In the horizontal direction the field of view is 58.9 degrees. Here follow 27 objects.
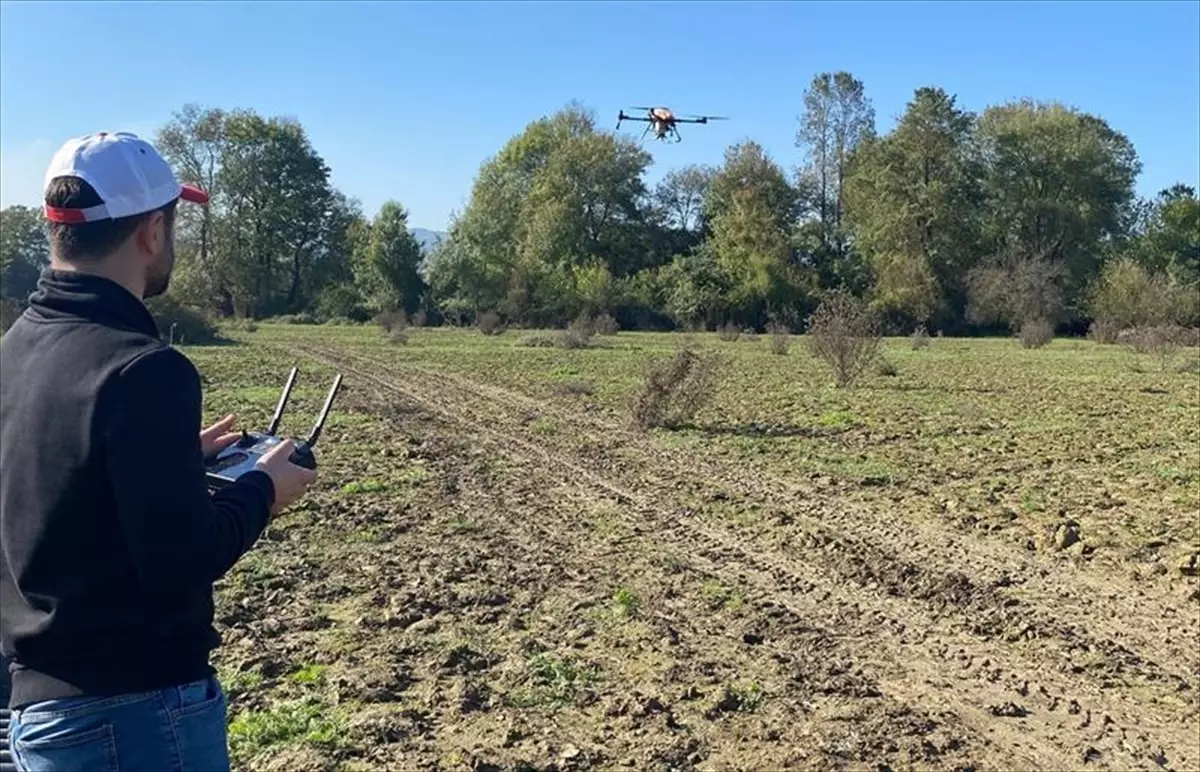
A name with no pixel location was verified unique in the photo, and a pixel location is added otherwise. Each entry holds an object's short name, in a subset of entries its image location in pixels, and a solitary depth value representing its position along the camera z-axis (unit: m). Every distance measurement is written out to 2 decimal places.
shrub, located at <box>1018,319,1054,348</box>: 39.47
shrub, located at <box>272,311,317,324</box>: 56.84
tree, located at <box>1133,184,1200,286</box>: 54.50
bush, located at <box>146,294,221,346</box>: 36.41
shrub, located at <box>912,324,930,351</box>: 38.35
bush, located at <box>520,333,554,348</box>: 34.58
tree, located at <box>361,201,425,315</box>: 57.28
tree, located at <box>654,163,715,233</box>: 64.38
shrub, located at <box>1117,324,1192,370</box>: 29.23
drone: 20.45
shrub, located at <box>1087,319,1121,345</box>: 43.09
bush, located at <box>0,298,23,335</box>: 29.06
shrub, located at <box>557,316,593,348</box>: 34.19
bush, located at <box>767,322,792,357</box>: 31.80
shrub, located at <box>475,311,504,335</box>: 45.49
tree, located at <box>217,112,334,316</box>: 58.25
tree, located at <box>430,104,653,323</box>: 56.44
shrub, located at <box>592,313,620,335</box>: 43.91
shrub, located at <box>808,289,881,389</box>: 20.36
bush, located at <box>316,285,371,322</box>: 57.97
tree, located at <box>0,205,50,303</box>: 44.34
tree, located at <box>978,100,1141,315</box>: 54.78
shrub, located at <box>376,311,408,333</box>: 42.37
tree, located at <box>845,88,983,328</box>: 54.12
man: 1.94
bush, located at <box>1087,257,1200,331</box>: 44.88
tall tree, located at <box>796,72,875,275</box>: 62.12
